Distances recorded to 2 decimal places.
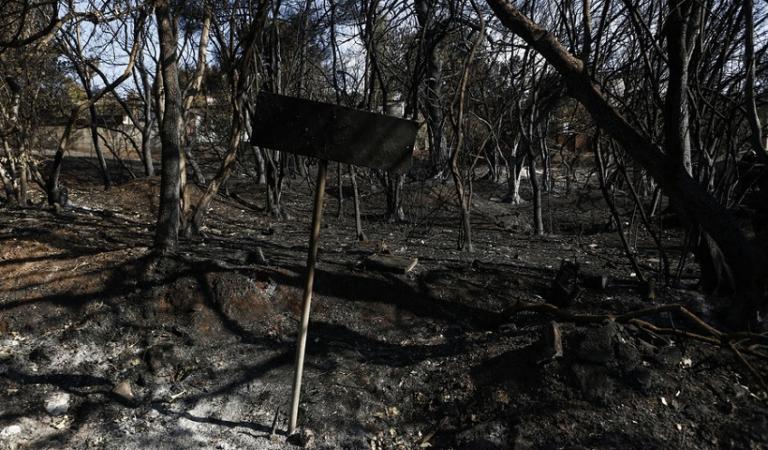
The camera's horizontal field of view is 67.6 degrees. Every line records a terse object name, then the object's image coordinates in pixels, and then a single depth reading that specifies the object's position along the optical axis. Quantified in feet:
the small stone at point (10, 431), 10.87
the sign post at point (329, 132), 10.14
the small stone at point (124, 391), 12.05
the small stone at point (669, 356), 12.03
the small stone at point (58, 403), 11.73
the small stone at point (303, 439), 10.84
